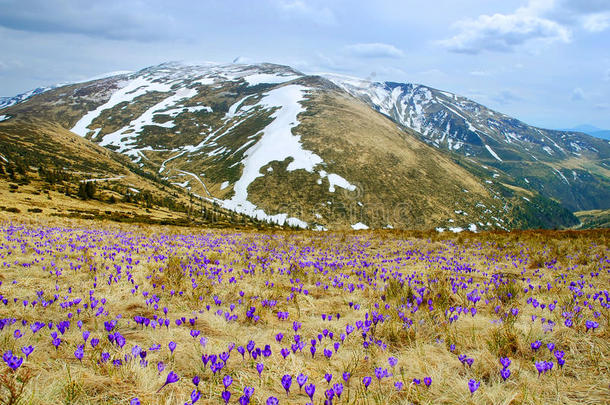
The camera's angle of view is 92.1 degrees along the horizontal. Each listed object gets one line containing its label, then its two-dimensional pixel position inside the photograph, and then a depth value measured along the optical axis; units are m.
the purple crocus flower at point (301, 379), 2.62
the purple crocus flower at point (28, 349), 2.59
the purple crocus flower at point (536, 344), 3.34
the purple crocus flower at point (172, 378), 2.45
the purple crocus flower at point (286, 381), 2.52
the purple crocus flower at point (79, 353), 2.87
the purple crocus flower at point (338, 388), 2.49
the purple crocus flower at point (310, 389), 2.45
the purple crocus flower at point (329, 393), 2.43
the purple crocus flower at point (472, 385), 2.44
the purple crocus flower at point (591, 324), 3.69
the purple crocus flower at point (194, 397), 2.32
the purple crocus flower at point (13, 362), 2.42
